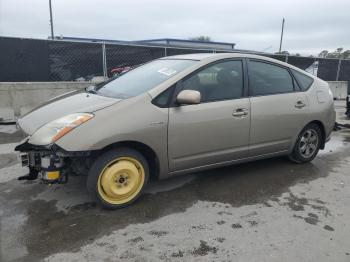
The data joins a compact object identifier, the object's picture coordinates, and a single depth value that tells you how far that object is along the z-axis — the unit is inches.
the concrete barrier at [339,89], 564.2
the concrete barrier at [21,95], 290.7
